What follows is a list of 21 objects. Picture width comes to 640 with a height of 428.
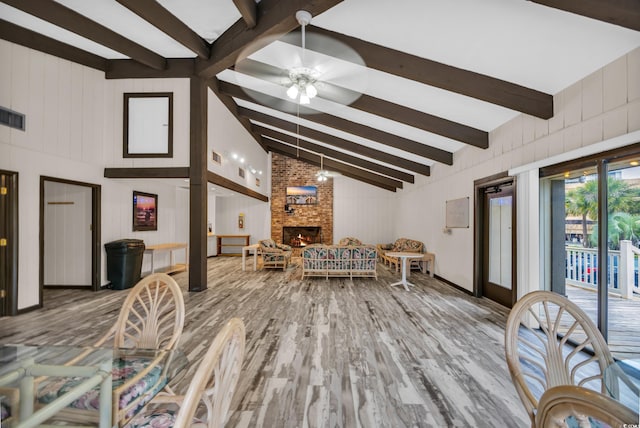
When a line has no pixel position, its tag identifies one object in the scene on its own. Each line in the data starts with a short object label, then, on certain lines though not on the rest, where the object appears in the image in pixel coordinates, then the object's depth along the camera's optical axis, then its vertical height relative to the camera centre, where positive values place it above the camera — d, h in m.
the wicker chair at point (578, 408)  0.55 -0.41
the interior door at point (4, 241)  3.74 -0.32
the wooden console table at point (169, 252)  5.95 -0.83
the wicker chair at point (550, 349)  1.22 -0.61
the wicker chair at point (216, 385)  0.80 -0.54
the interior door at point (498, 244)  4.21 -0.43
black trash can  5.14 -0.83
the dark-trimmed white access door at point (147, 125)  5.13 +1.69
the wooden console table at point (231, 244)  10.48 -1.00
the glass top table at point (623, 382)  0.94 -0.63
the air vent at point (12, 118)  3.69 +1.33
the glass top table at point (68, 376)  1.03 -0.69
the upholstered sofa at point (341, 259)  6.21 -0.93
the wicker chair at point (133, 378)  1.07 -0.71
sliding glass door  2.68 -0.21
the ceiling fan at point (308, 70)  3.52 +2.14
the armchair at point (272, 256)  7.44 -1.03
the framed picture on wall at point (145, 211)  5.88 +0.13
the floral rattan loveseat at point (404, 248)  7.51 -0.85
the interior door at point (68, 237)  5.13 -0.36
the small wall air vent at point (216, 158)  5.75 +1.26
